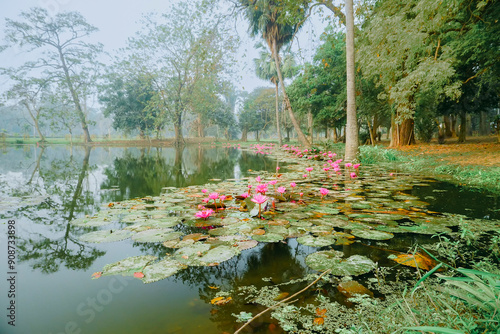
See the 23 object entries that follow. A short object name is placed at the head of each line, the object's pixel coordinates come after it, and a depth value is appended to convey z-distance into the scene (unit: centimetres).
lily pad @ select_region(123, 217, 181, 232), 211
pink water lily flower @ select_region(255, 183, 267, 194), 259
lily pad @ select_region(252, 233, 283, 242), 182
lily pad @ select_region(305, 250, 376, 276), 138
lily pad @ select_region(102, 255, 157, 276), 143
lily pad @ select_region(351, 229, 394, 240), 183
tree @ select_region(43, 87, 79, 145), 2012
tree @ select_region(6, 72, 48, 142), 2030
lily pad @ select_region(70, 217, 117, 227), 226
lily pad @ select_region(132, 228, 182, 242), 186
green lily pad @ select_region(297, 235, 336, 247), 172
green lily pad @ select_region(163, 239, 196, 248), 174
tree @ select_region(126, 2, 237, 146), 1922
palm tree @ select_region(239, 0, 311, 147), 1193
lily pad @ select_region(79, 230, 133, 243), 189
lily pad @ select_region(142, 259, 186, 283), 136
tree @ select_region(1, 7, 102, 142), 1938
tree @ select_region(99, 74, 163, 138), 2284
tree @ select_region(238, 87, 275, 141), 3288
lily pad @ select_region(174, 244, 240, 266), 150
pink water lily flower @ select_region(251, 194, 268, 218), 208
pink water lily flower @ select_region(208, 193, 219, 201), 233
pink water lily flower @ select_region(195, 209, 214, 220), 203
